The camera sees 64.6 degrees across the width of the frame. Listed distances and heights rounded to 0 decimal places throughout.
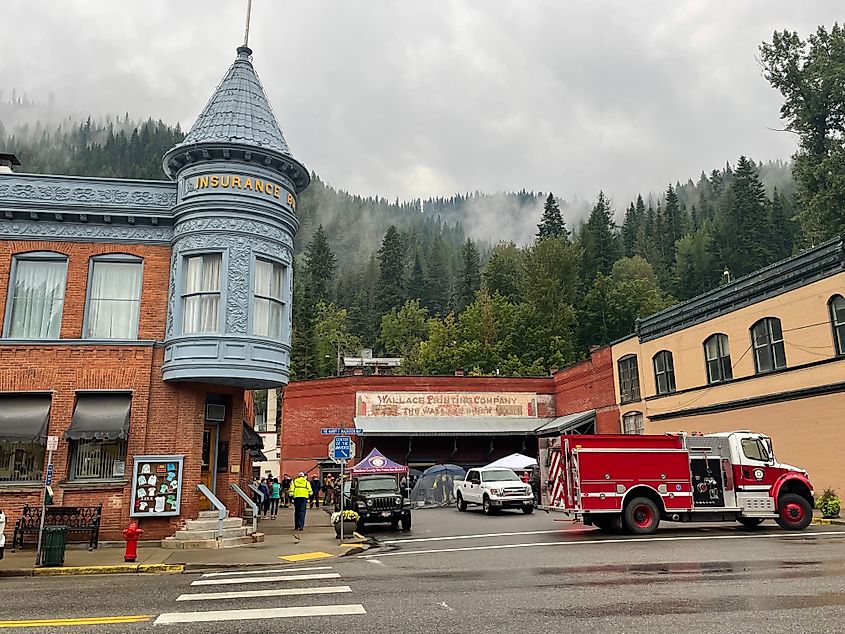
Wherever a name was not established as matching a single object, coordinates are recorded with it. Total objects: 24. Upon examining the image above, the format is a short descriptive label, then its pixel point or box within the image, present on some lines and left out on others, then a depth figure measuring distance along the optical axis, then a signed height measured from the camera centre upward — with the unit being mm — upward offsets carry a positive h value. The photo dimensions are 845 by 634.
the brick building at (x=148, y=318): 16281 +3874
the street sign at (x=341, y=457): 17730 +482
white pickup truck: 27078 -952
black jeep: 21250 -1009
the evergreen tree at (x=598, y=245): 81938 +27070
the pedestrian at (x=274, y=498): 28564 -1182
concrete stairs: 15555 -1482
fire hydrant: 13297 -1355
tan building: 22562 +4029
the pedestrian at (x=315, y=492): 37844 -1235
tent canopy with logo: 33375 +155
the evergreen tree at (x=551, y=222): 90038 +32876
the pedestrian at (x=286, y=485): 37594 -841
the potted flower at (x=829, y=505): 20203 -1251
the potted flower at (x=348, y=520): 19344 -1455
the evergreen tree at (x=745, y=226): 76250 +27391
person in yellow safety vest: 20766 -953
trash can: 12852 -1381
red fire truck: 17156 -428
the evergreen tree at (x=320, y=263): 106125 +32594
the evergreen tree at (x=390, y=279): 101094 +28384
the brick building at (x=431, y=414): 41500 +3403
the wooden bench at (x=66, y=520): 15250 -1067
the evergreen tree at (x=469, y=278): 95562 +27012
